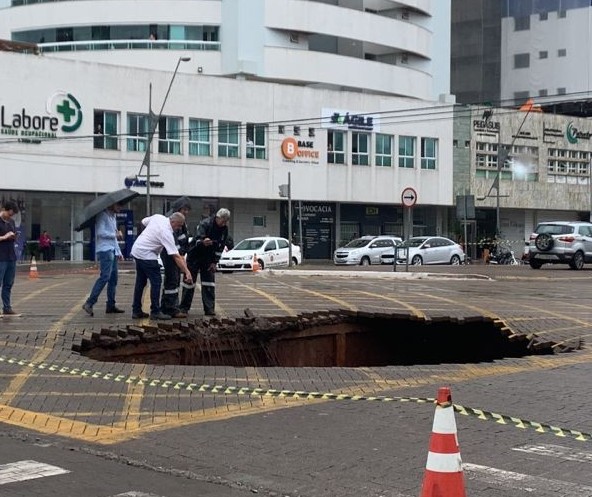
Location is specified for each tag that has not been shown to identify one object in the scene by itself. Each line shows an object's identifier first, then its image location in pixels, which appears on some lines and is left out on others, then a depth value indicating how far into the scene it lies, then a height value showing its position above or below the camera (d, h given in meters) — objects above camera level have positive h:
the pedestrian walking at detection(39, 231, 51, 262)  40.66 -1.13
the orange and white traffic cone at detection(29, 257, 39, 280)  24.25 -1.48
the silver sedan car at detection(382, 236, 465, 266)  38.84 -1.47
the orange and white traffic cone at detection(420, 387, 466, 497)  4.25 -1.20
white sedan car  32.28 -1.29
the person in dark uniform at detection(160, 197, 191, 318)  11.99 -0.82
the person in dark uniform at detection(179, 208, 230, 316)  12.41 -0.51
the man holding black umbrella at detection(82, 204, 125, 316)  12.23 -0.39
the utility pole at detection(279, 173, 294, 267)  33.44 +1.19
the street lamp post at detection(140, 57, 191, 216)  37.88 +4.31
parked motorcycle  42.66 -1.80
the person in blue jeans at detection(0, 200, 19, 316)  12.12 -0.42
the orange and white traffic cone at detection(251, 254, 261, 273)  31.61 -1.63
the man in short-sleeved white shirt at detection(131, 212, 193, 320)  11.70 -0.45
